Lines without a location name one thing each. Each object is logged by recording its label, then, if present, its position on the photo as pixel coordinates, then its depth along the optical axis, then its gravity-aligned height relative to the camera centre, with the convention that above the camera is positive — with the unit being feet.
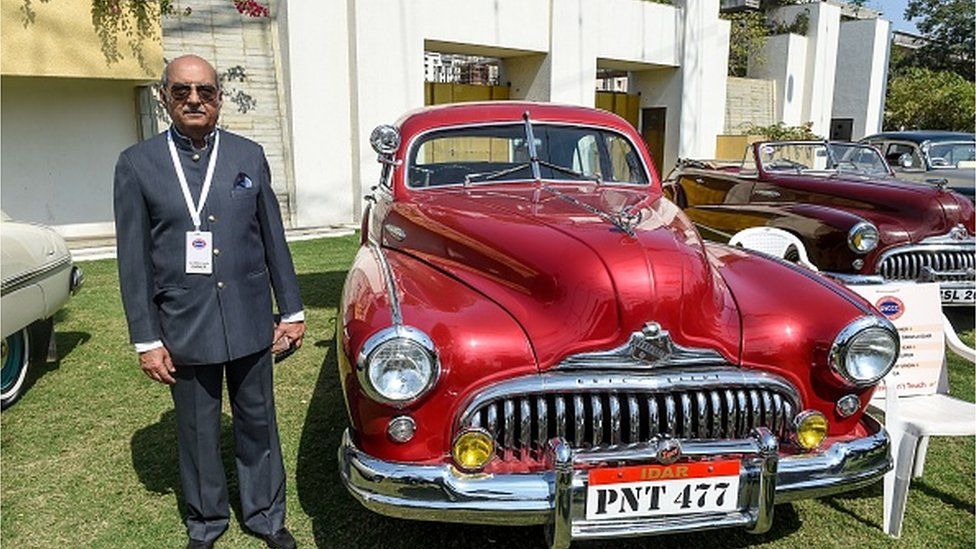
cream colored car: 12.12 -2.95
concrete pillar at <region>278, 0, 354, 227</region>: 33.24 +0.96
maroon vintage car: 17.12 -2.46
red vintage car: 6.78 -2.63
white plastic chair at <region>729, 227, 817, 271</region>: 14.43 -2.41
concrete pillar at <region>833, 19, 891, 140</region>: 67.82 +4.66
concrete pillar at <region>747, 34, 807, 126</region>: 60.08 +4.52
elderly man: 7.27 -1.65
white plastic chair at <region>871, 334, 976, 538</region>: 8.63 -3.78
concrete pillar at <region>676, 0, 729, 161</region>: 48.26 +3.21
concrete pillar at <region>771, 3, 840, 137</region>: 61.16 +5.70
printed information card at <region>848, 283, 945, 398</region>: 9.91 -2.94
